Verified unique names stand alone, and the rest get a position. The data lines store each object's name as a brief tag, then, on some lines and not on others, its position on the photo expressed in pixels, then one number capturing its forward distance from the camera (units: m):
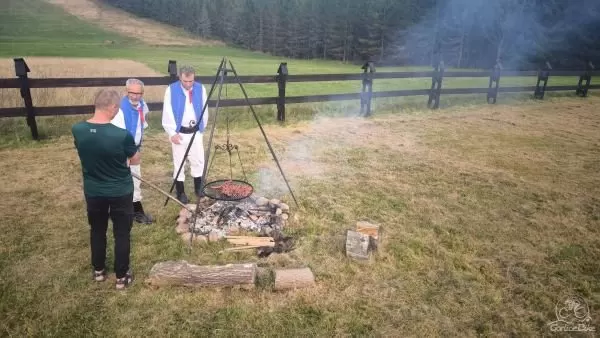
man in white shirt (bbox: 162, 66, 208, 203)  4.91
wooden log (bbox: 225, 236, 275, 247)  4.48
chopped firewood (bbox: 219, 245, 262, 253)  4.34
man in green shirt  3.08
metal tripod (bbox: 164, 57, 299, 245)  4.34
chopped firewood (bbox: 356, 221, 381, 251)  4.57
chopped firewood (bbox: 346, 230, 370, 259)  4.23
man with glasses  4.23
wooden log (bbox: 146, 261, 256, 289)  3.66
